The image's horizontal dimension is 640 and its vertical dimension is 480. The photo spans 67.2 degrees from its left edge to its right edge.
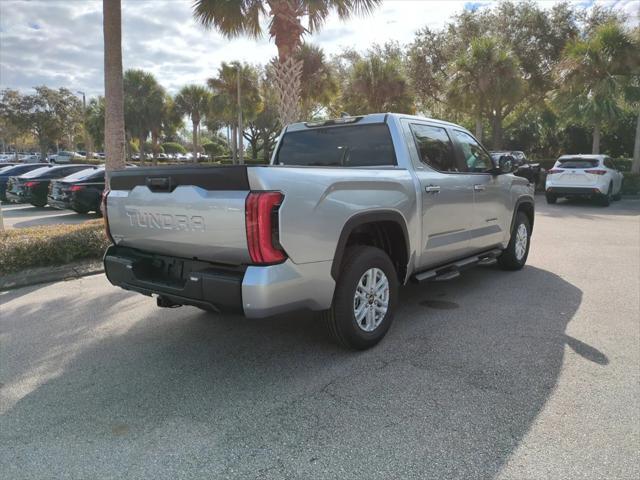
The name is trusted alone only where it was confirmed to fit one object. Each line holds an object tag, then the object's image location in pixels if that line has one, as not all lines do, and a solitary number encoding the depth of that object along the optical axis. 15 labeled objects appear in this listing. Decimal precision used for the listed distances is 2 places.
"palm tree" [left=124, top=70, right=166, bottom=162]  33.53
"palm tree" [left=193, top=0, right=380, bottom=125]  10.39
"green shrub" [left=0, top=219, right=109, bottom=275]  6.35
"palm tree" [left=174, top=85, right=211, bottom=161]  36.91
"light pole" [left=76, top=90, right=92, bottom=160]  38.50
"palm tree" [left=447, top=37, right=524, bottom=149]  20.61
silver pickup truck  3.02
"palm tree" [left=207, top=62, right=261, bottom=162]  30.41
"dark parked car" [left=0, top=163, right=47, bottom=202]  16.30
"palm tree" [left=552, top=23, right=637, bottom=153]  18.64
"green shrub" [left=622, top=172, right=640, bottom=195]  18.30
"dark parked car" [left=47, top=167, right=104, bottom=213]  12.77
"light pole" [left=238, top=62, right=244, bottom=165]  27.68
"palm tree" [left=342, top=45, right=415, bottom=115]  23.16
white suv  14.87
